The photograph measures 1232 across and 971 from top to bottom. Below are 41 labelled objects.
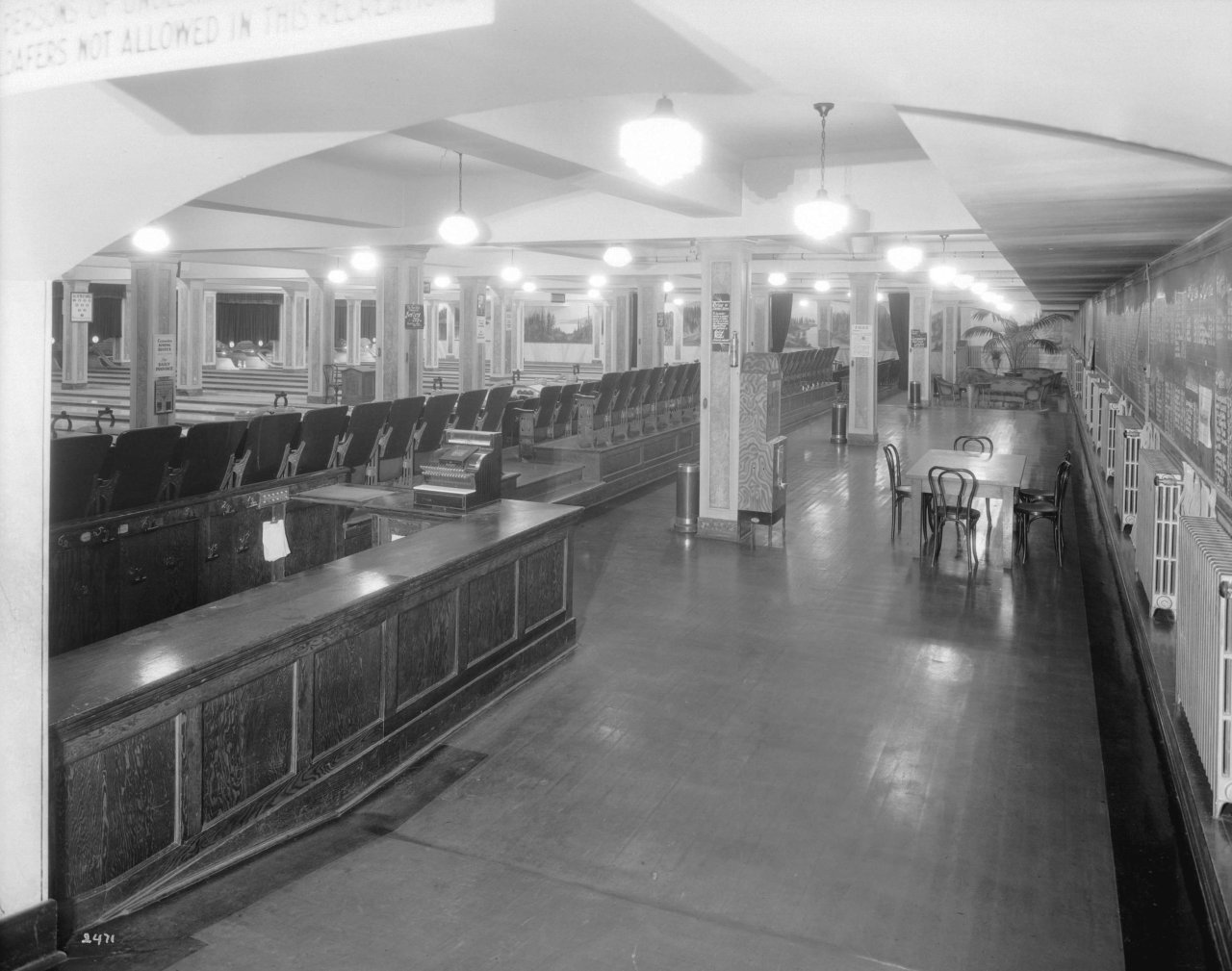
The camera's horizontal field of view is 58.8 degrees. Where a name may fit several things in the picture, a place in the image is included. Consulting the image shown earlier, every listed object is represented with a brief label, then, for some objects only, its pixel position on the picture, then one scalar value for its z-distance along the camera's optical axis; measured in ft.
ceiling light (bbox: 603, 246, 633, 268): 33.68
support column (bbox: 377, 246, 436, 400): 39.86
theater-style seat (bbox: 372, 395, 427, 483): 31.73
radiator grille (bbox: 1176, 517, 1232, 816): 11.31
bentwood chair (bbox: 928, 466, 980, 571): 26.81
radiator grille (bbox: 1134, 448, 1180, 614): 17.44
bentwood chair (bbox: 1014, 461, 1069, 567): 27.89
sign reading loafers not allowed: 6.86
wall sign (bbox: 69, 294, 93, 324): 45.93
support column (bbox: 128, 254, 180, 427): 40.75
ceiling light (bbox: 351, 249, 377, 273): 39.14
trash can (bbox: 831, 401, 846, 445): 53.98
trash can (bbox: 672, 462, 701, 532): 31.58
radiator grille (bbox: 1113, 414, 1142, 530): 25.80
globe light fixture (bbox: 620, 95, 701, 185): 12.55
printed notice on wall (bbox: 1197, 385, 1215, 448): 15.35
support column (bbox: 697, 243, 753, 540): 30.71
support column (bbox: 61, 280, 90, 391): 76.89
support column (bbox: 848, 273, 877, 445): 52.42
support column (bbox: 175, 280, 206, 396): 75.10
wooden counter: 10.24
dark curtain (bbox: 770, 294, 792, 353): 91.76
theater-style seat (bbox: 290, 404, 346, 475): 27.30
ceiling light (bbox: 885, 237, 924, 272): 30.27
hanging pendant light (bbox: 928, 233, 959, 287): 39.47
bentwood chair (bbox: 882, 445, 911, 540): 30.76
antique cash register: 19.36
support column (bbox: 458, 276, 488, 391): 62.54
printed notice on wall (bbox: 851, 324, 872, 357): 50.72
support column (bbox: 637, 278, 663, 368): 59.57
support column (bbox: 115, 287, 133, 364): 101.47
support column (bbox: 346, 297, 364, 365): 98.63
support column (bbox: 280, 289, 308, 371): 103.00
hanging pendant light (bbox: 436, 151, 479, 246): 25.13
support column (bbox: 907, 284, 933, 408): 73.00
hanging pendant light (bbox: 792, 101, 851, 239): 21.20
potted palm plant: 84.02
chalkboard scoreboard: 14.35
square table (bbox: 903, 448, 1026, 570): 27.55
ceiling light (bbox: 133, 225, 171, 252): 30.89
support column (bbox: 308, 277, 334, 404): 66.18
